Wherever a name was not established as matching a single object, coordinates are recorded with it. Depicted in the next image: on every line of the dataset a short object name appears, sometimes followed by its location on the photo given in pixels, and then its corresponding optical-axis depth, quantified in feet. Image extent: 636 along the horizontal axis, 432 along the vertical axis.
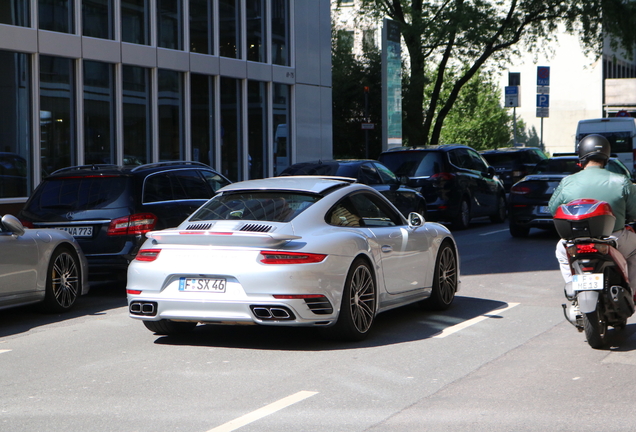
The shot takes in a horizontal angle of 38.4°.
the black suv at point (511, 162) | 93.04
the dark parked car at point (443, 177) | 65.16
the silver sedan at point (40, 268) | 28.53
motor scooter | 22.07
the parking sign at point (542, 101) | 102.23
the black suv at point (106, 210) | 34.83
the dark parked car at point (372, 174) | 56.29
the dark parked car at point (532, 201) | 55.51
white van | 113.91
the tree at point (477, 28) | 103.19
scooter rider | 23.12
